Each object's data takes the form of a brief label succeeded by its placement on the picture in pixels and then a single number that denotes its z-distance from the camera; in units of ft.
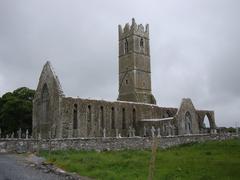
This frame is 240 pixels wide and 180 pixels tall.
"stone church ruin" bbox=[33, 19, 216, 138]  97.15
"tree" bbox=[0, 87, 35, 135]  124.20
